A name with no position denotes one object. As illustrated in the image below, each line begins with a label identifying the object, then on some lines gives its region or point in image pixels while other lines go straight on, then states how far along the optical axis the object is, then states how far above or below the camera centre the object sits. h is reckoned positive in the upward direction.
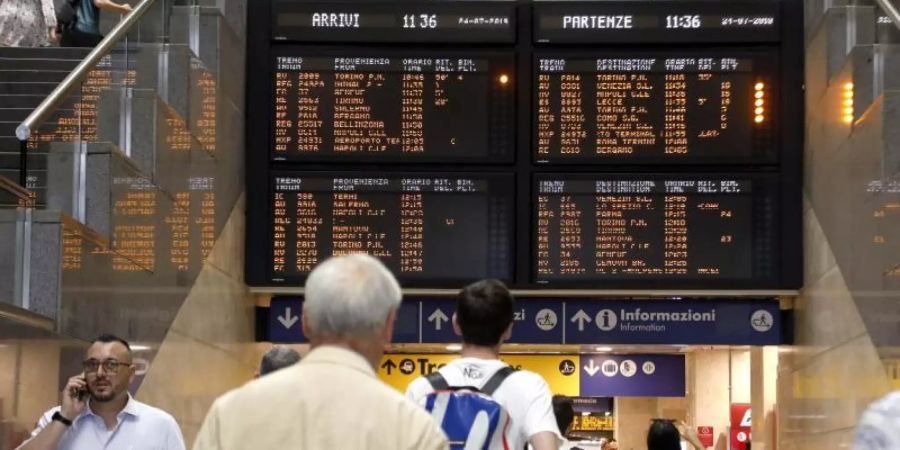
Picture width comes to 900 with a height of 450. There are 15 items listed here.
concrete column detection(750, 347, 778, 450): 13.35 -1.02
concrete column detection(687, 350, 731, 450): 16.72 -1.19
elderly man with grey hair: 3.06 -0.25
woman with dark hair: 6.96 -0.72
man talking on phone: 6.24 -0.58
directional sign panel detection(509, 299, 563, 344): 11.76 -0.36
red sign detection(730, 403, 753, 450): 15.54 -1.49
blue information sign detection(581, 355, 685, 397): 13.88 -0.91
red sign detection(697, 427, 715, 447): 16.54 -1.68
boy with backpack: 4.71 -0.32
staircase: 7.64 +0.53
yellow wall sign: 13.87 -0.86
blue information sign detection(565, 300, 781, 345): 11.77 -0.35
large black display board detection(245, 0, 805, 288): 11.20 +0.82
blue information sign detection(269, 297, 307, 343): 11.94 -0.38
